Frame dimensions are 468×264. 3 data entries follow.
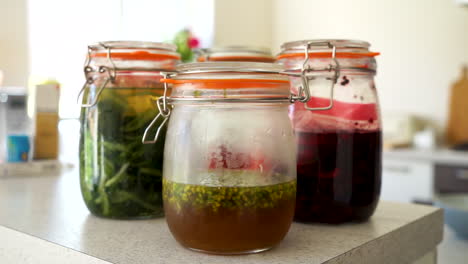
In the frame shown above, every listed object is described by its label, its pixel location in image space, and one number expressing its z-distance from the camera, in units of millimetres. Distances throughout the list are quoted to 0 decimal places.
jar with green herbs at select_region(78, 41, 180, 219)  672
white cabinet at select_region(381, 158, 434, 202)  2764
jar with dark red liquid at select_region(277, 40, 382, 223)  650
